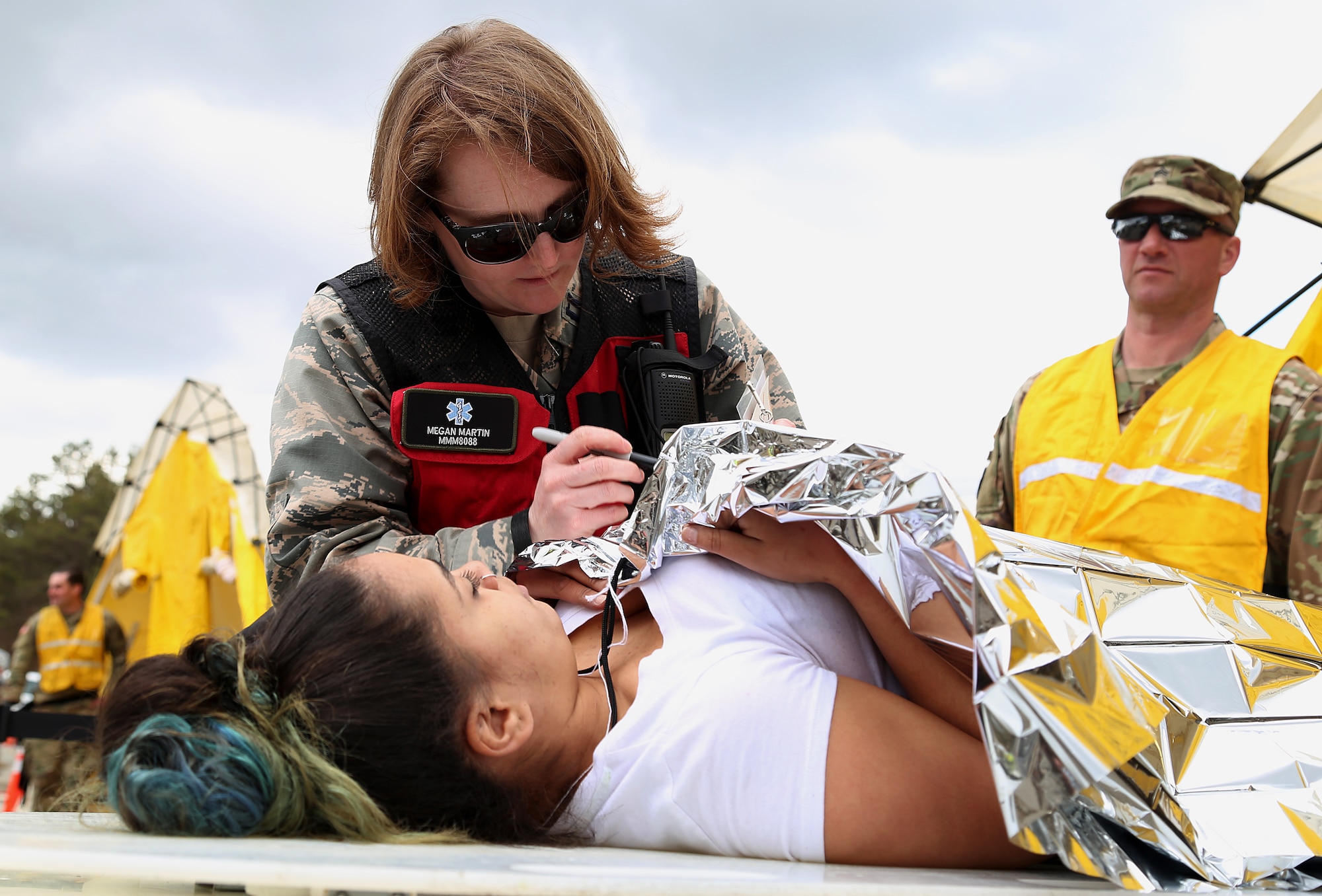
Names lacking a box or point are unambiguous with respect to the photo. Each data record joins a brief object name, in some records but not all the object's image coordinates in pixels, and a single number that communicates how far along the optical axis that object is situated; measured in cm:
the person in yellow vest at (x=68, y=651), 683
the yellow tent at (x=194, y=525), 574
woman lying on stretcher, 120
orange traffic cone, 546
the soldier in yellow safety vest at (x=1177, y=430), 260
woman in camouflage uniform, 187
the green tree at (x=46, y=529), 2206
